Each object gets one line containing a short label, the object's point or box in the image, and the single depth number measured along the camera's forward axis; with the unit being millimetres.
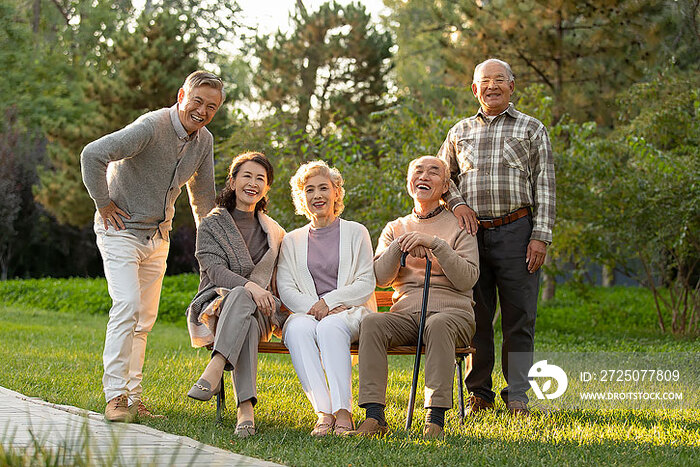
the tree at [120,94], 18719
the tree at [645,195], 9961
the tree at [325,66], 20297
